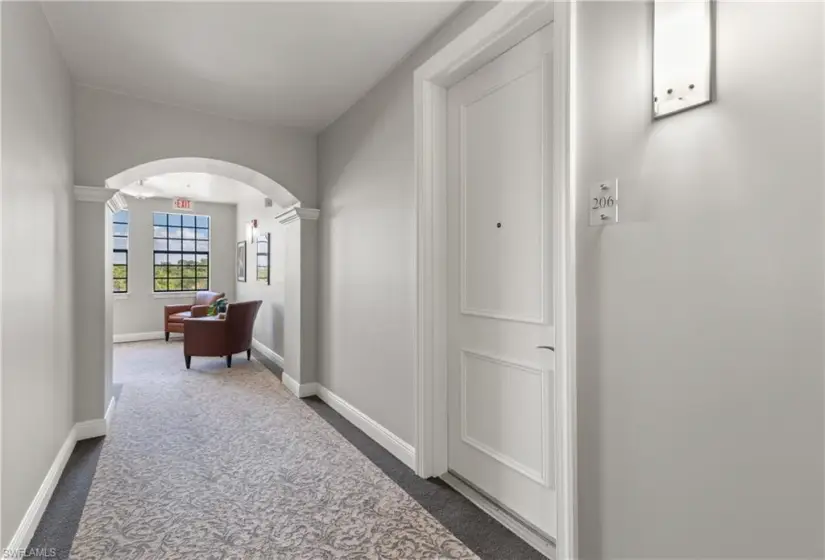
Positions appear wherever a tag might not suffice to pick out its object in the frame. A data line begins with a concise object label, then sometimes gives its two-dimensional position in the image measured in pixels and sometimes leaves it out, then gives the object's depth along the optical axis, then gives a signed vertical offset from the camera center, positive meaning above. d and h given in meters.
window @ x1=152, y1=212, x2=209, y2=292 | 7.95 +0.61
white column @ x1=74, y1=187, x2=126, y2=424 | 3.18 -0.14
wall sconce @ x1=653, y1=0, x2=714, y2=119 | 1.21 +0.68
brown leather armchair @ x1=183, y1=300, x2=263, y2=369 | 5.45 -0.68
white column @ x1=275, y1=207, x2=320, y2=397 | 4.19 -0.13
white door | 1.96 +0.01
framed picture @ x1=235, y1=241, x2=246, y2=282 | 7.93 +0.42
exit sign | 7.89 +1.50
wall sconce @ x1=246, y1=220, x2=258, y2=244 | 7.21 +0.91
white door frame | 1.60 +0.30
